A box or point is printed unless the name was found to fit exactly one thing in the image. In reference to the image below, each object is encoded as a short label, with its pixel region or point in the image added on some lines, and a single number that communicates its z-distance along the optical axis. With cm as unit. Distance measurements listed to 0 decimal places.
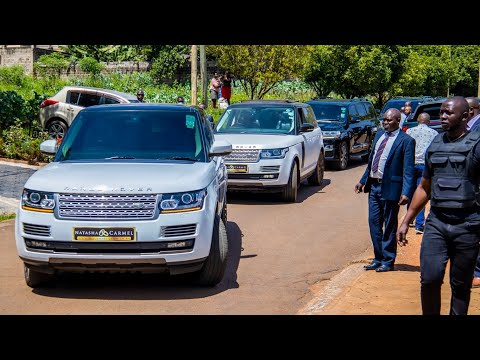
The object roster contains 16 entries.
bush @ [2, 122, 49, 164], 1742
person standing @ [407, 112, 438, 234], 1103
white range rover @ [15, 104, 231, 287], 734
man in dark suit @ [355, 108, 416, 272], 880
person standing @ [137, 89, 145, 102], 2143
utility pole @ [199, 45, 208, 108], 2486
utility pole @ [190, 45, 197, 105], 2264
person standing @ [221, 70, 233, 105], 2925
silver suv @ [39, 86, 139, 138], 2152
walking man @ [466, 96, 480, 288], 831
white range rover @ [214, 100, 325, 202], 1404
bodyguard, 593
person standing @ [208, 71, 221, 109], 3080
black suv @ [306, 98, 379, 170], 2002
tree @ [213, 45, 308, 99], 3189
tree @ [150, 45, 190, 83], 4347
